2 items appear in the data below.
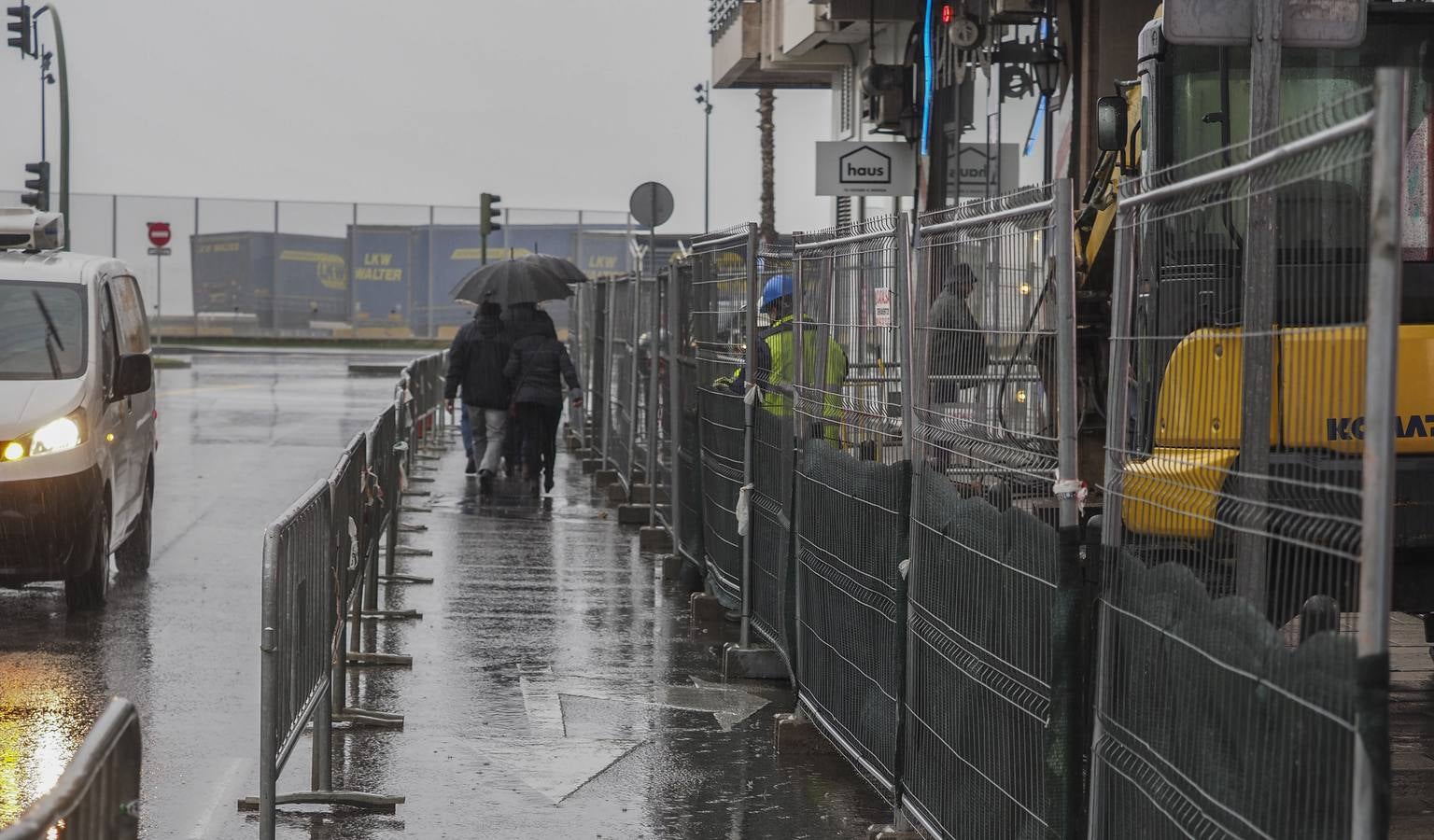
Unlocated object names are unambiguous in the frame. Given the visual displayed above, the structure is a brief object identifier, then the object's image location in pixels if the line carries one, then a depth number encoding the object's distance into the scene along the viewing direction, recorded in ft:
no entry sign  172.01
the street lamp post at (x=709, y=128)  220.23
